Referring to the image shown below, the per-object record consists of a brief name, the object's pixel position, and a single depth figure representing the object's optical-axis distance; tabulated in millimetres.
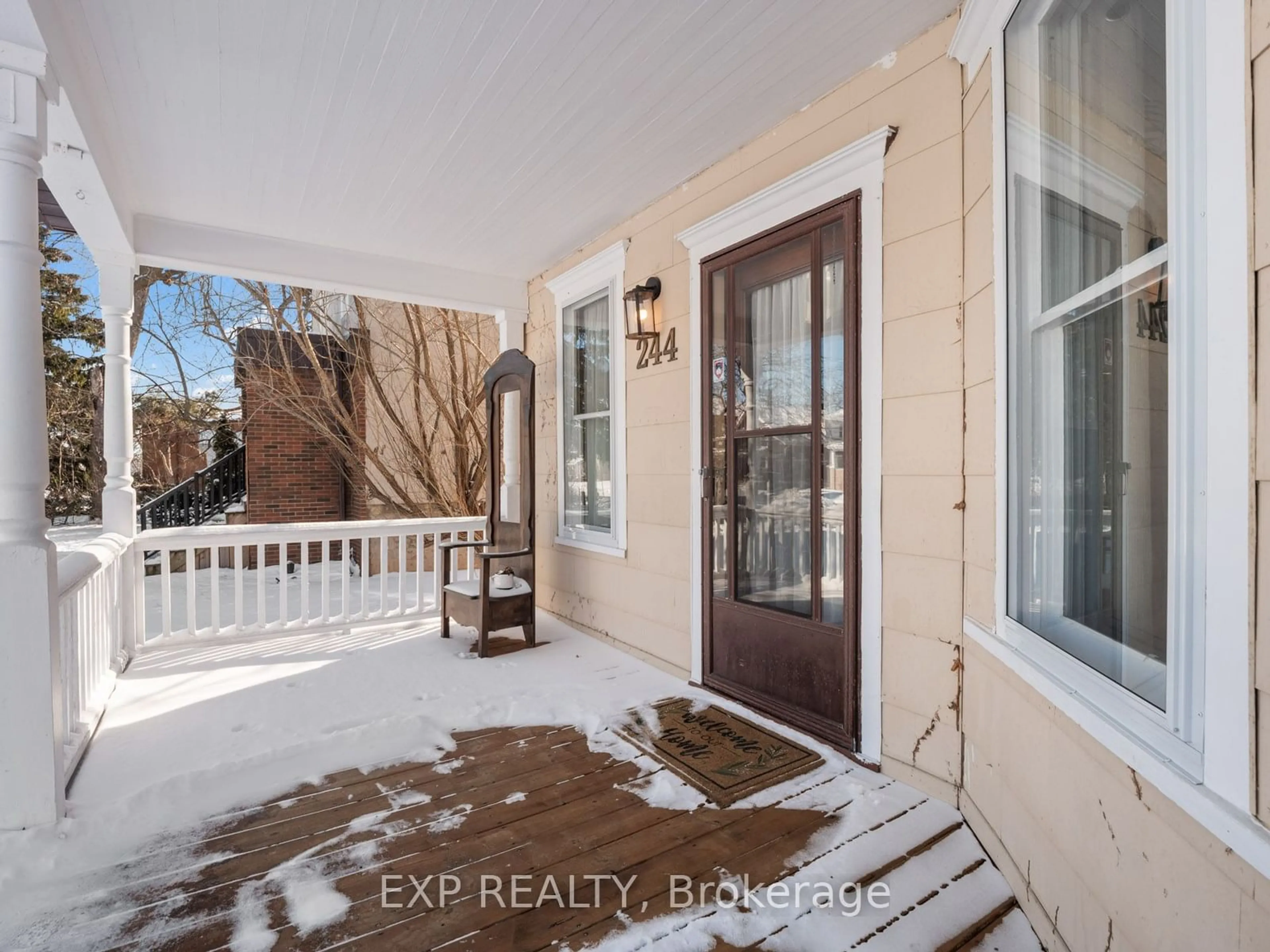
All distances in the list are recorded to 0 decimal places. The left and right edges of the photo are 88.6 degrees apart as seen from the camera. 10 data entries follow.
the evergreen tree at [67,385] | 8336
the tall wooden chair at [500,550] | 3891
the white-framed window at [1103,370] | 1096
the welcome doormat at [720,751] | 2277
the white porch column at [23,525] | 1955
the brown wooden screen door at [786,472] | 2529
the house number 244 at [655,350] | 3500
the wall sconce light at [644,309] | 3604
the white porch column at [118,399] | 3660
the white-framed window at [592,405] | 3998
